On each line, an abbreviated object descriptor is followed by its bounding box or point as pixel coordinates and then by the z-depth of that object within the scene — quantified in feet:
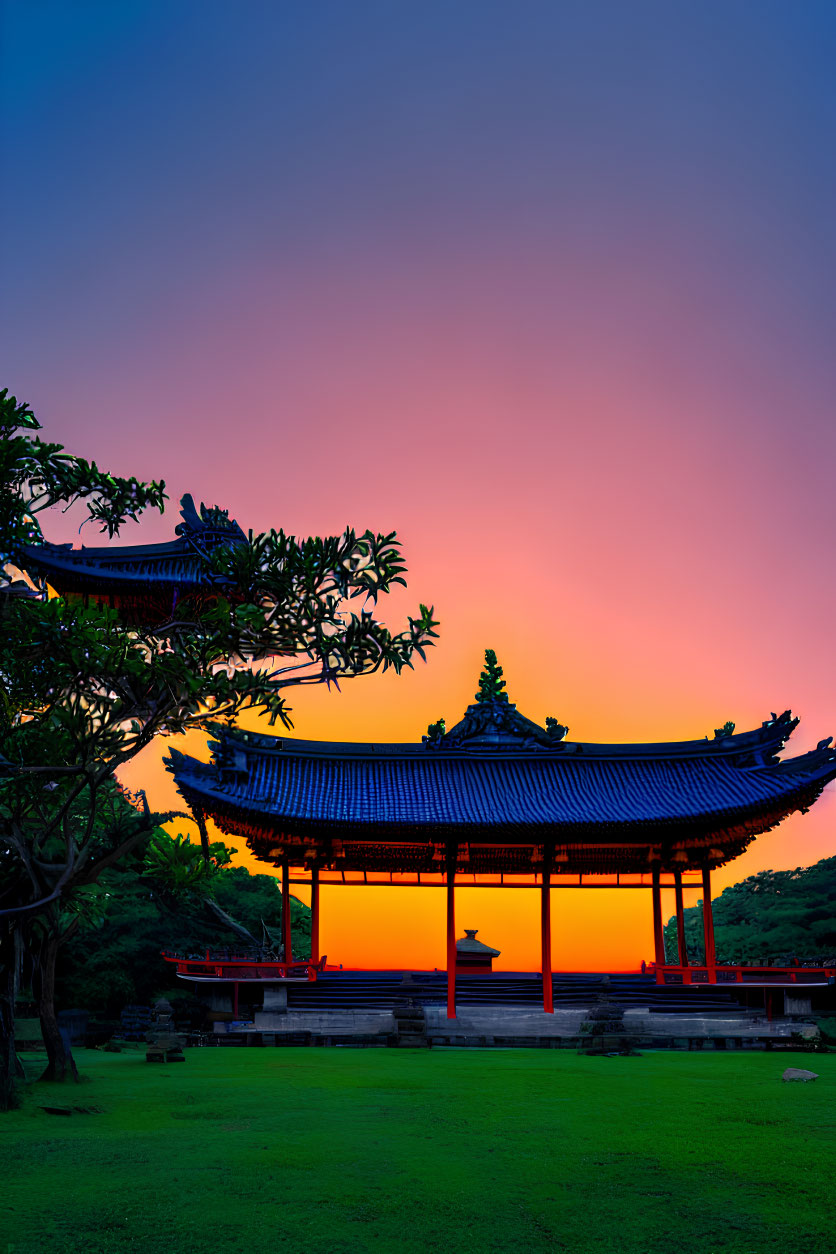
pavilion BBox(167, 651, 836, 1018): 83.20
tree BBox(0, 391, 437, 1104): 39.32
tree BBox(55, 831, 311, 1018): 89.04
